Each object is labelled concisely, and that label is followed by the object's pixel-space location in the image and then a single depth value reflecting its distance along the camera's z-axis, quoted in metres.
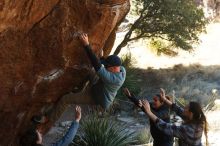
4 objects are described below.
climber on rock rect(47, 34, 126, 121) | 7.39
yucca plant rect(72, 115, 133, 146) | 10.35
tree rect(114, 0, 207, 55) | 18.25
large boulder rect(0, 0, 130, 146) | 7.30
